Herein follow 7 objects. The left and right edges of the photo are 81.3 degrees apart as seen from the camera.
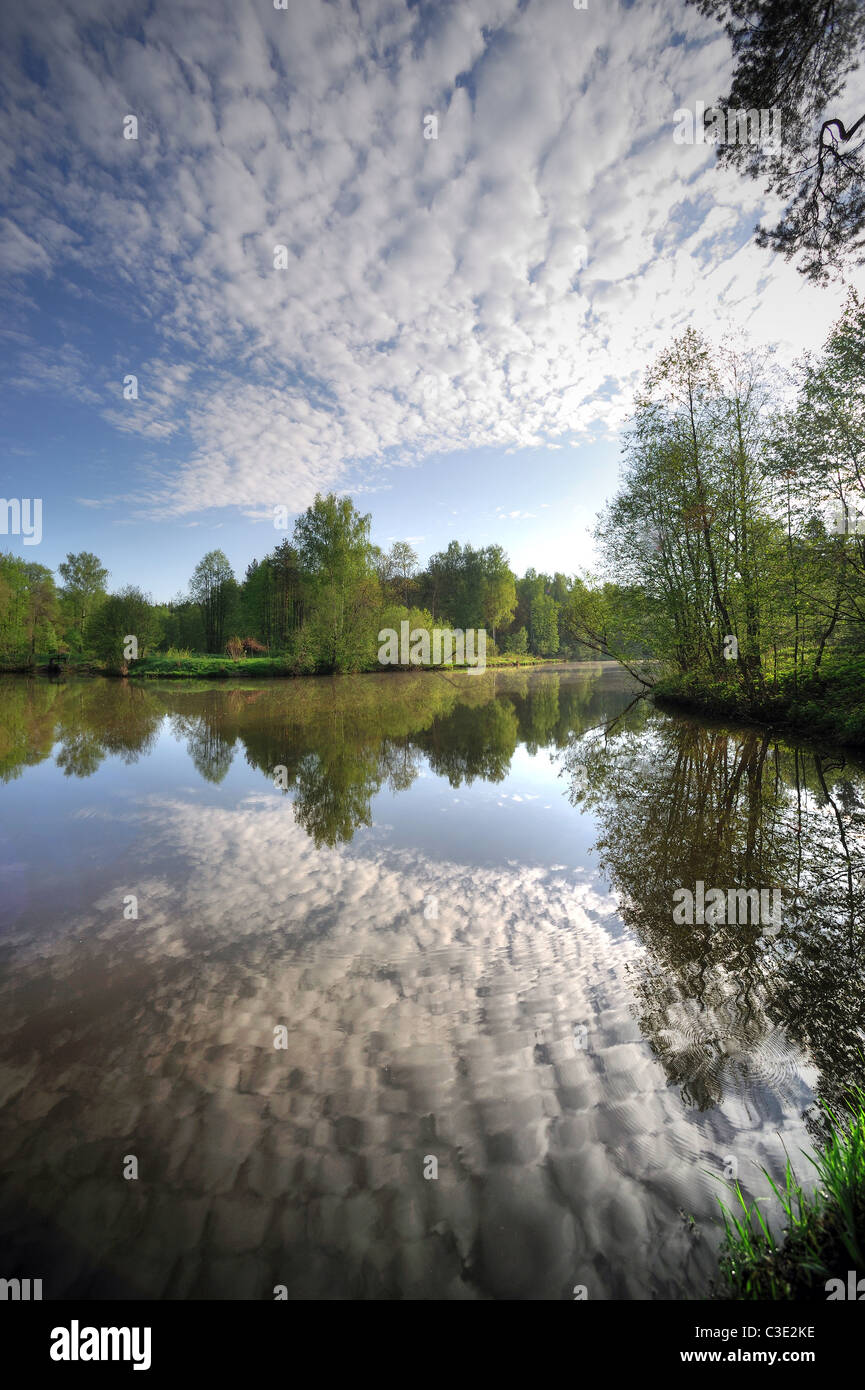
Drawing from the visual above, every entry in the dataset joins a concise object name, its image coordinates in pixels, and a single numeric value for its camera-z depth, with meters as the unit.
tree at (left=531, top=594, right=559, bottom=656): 80.50
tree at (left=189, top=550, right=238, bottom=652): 63.06
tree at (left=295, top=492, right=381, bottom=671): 40.38
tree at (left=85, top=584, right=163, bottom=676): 47.19
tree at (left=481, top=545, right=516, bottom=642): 67.06
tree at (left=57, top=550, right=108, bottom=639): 62.22
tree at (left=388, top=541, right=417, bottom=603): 58.94
